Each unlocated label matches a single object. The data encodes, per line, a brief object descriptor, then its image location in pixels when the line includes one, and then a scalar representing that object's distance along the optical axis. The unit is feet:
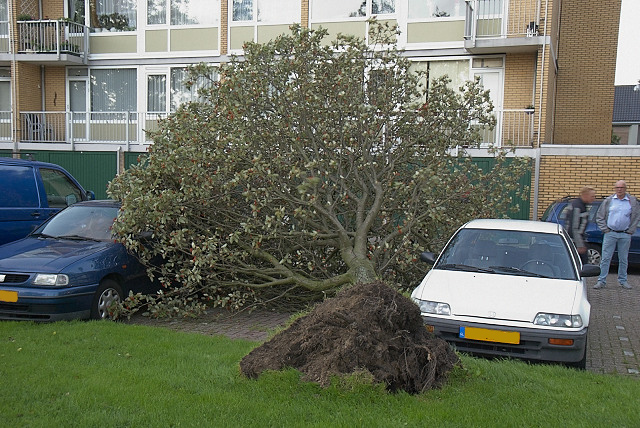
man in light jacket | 34.99
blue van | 30.63
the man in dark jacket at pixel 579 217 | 32.76
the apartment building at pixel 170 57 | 60.39
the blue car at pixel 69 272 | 23.24
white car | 18.24
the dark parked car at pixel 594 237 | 40.81
